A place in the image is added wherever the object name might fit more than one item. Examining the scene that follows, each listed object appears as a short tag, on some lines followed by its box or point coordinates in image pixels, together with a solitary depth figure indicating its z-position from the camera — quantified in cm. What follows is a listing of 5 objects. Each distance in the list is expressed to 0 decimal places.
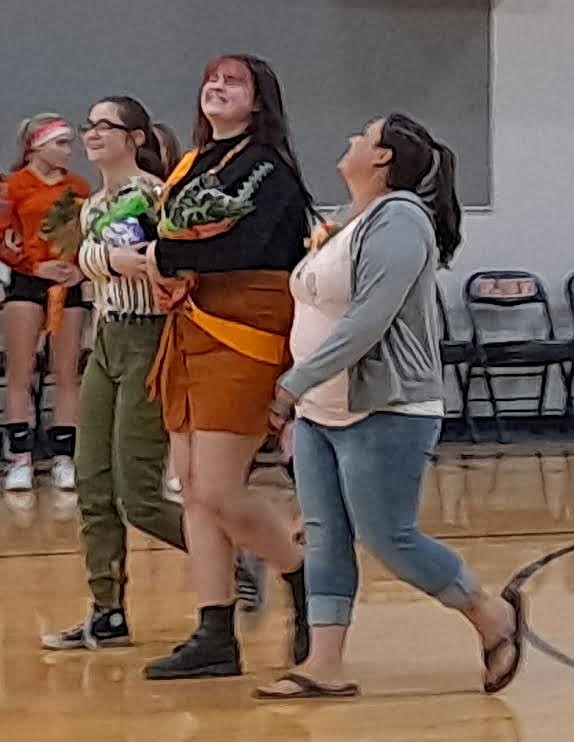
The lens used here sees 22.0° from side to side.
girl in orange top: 605
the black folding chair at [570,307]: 799
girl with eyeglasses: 354
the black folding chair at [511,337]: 767
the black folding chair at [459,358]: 767
